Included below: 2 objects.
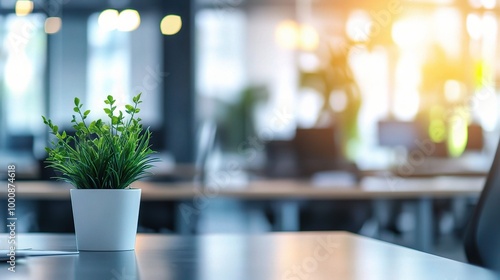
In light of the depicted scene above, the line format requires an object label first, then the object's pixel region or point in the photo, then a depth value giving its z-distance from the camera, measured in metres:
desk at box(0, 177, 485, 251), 4.19
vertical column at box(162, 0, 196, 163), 9.73
